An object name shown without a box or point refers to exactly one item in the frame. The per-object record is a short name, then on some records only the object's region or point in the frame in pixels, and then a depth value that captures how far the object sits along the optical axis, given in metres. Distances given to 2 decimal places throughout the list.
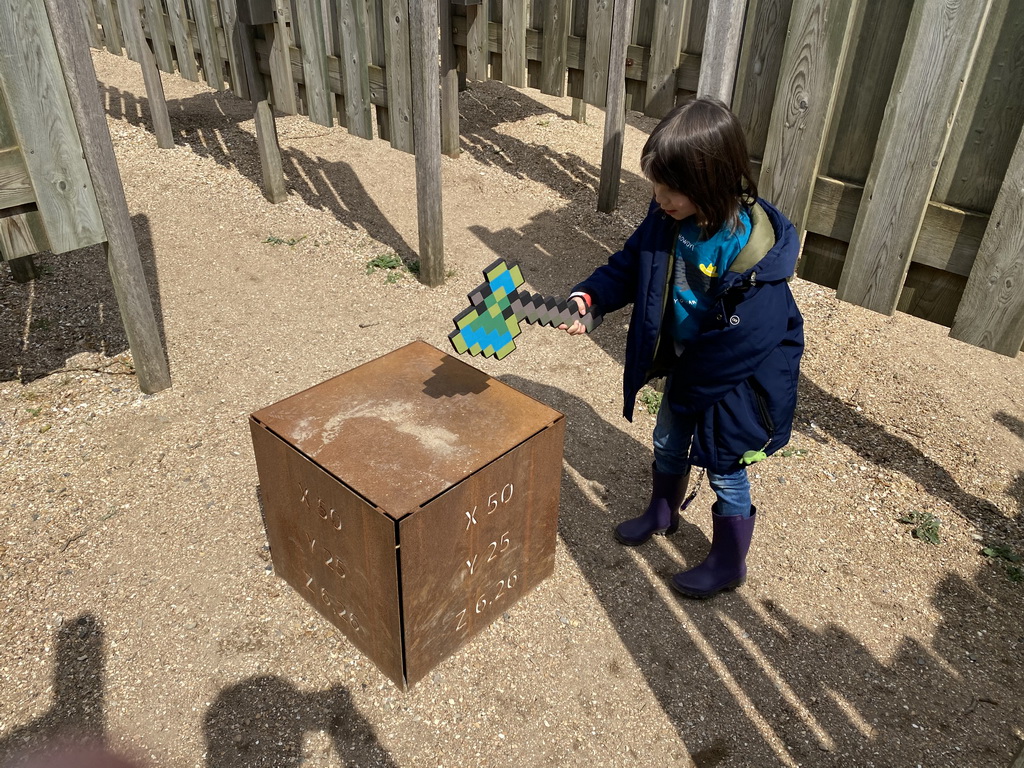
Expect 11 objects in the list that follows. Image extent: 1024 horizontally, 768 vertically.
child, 2.14
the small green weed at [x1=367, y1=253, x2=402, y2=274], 5.65
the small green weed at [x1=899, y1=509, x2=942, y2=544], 3.39
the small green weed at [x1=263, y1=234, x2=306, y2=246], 5.96
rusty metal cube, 2.32
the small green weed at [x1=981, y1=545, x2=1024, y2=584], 3.20
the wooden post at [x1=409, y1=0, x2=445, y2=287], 4.68
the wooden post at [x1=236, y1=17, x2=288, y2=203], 6.11
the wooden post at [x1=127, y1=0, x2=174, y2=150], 7.11
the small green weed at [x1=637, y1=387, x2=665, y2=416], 4.17
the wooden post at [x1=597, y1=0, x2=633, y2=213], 5.50
